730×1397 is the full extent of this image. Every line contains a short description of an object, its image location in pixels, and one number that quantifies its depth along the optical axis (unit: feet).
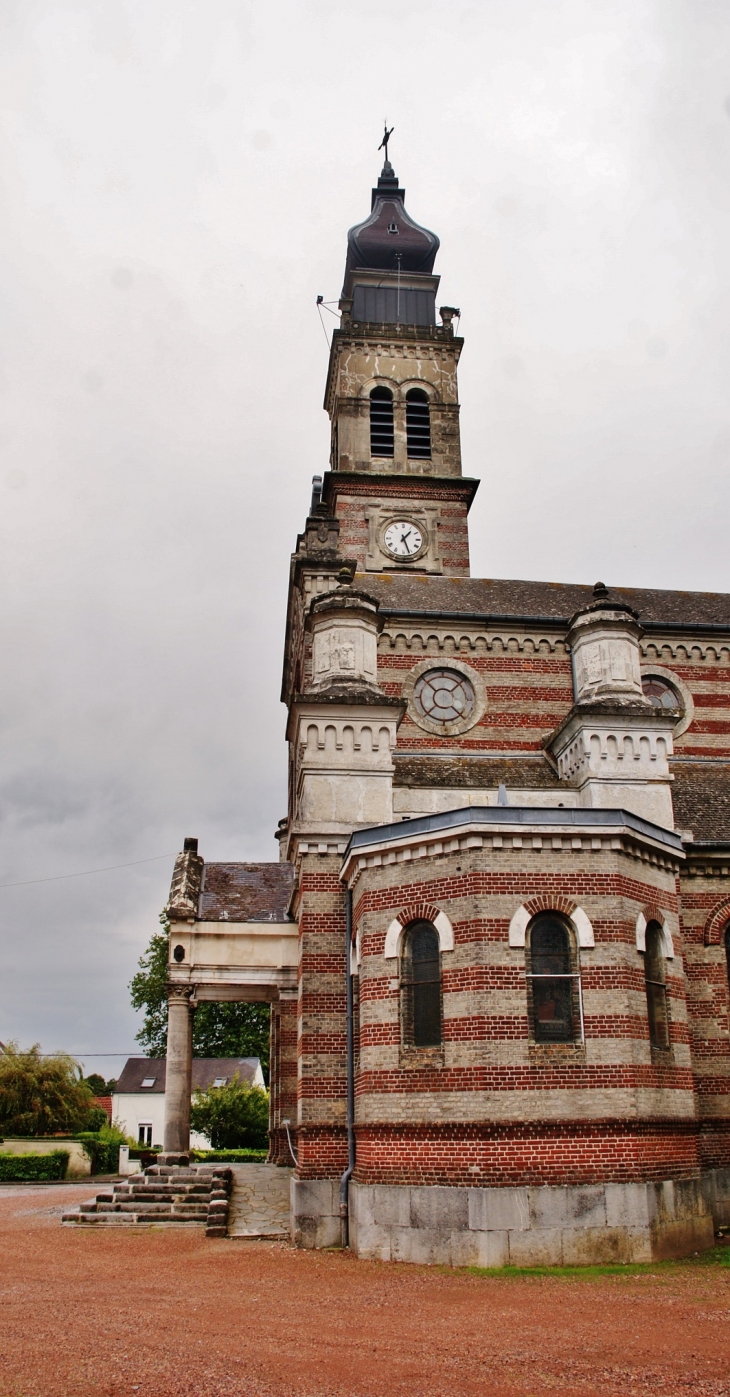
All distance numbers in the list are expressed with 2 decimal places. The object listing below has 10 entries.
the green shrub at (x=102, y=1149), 134.05
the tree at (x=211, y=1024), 166.09
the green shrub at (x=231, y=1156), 122.62
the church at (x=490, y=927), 48.57
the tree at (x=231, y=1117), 145.89
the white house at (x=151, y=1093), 178.60
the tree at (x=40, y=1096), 144.36
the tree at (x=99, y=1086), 290.15
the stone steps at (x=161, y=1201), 66.18
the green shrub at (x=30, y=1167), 121.80
